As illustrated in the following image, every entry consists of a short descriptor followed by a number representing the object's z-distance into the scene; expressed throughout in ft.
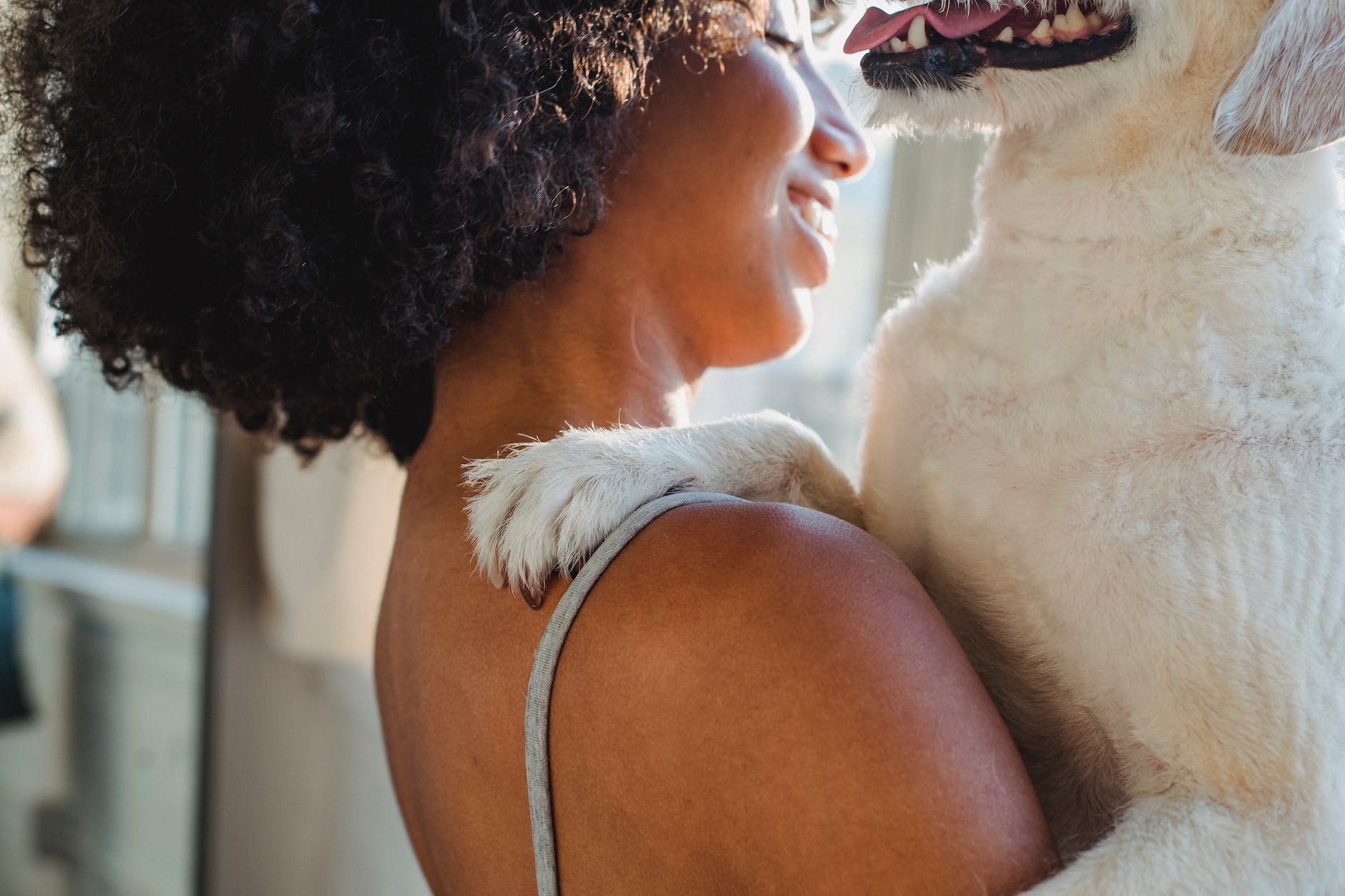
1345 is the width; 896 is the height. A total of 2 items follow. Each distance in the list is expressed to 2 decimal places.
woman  2.17
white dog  2.39
